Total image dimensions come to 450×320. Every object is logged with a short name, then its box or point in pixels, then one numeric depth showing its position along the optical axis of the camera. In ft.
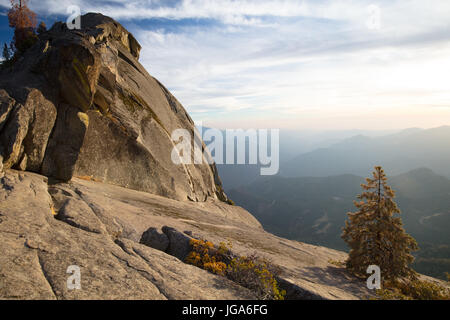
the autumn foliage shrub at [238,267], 28.32
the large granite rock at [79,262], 22.20
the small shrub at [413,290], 37.55
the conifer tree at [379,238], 46.50
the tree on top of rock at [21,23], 115.55
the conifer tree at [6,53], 147.54
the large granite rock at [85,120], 49.57
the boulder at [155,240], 37.91
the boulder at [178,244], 36.57
